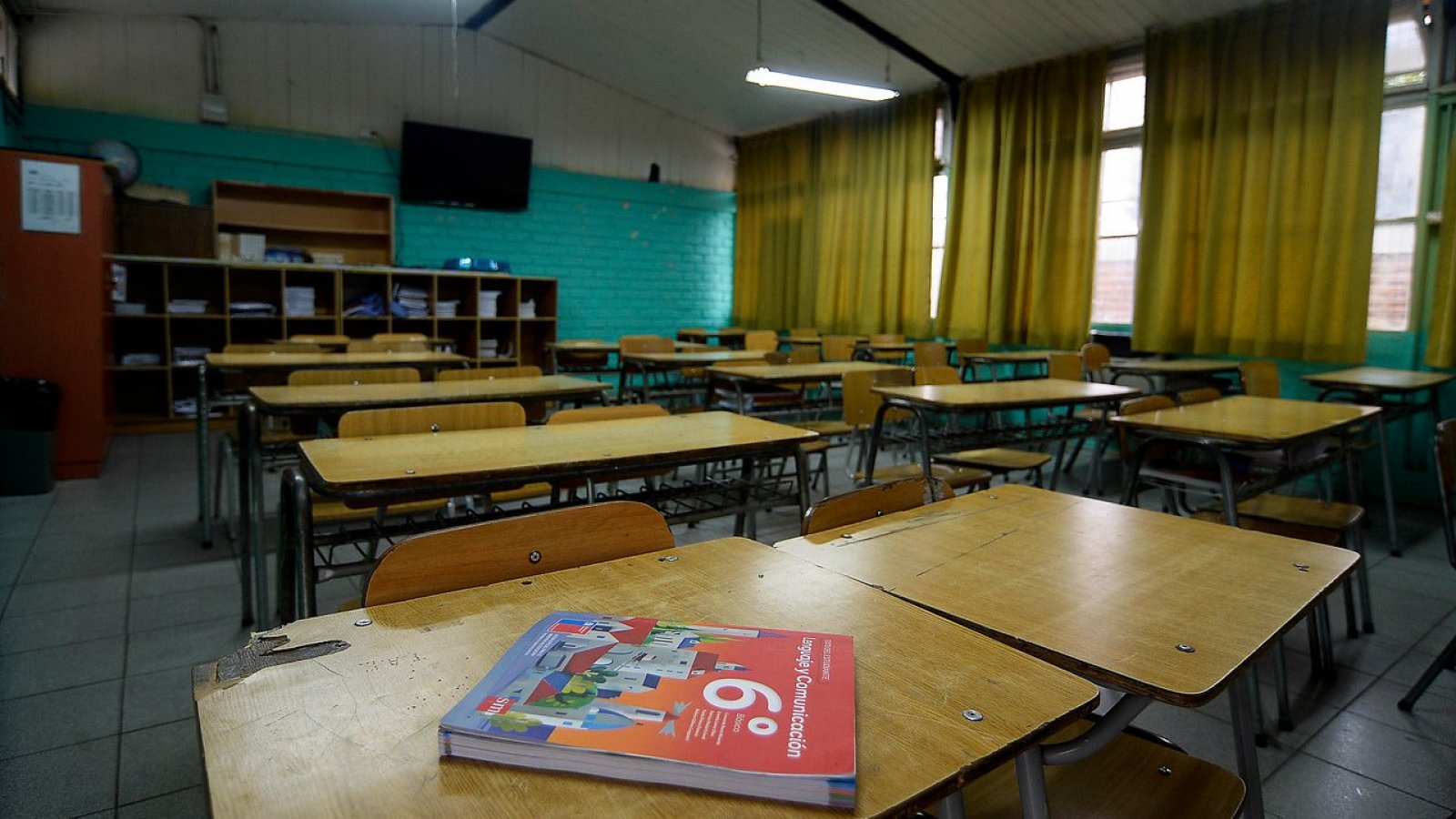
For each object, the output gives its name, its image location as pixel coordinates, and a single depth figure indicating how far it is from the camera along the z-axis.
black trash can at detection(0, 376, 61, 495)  4.13
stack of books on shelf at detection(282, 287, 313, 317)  6.97
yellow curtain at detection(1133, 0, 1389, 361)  4.94
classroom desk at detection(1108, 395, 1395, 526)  2.39
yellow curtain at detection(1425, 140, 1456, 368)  4.56
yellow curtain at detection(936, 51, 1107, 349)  6.45
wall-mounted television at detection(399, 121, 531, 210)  7.86
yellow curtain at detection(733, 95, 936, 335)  7.89
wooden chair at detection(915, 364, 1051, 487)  3.36
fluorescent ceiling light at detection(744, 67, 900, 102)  5.88
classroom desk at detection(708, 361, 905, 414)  4.04
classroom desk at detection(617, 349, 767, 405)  4.89
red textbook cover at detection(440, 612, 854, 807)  0.59
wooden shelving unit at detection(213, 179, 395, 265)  7.04
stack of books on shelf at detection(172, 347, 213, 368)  6.50
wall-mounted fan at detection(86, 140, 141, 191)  6.34
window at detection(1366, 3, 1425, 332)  4.87
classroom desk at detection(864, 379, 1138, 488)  3.11
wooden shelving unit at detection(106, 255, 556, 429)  6.47
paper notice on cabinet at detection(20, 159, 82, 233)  4.44
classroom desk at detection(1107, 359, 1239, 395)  4.80
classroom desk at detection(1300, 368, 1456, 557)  3.94
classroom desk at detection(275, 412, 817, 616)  1.64
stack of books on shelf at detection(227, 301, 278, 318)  6.67
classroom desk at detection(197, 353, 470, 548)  3.42
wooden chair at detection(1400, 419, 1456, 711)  2.06
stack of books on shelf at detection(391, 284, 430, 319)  7.55
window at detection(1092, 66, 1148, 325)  6.34
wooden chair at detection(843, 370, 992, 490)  3.92
